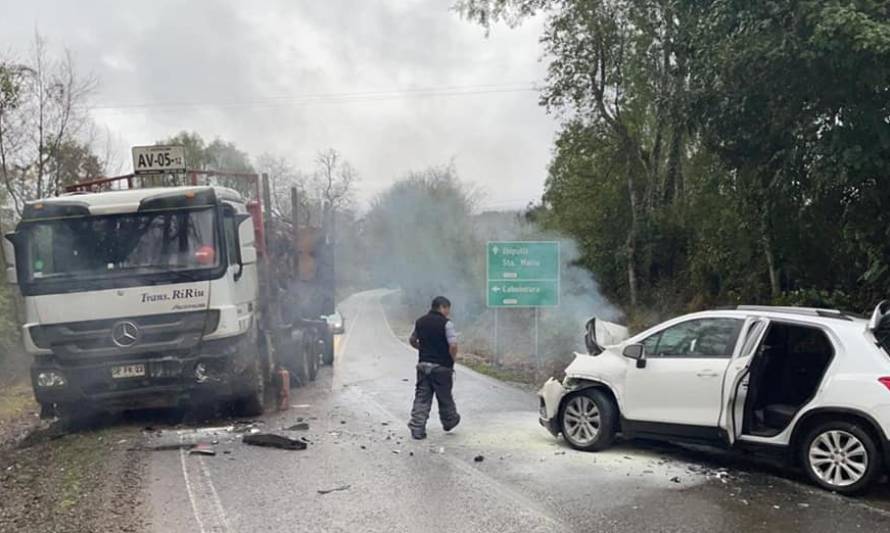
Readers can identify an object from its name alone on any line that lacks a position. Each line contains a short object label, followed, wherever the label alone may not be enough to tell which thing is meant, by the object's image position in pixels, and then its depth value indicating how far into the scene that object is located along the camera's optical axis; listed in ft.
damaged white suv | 21.01
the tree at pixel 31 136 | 63.31
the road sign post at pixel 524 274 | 57.47
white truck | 30.58
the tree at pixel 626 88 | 63.21
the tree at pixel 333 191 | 189.10
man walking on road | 29.58
